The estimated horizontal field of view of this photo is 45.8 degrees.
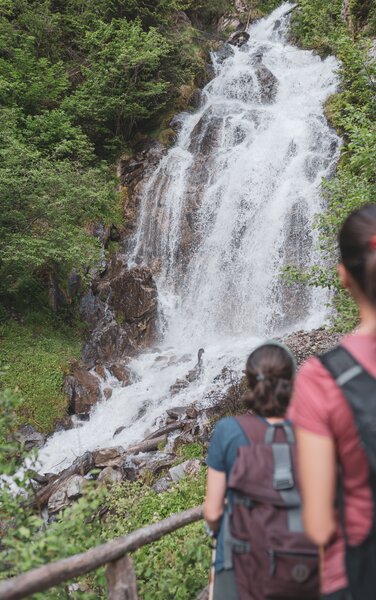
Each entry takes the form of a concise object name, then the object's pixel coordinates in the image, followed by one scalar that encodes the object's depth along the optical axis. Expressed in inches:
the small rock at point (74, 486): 297.0
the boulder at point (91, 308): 544.1
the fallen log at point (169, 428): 352.8
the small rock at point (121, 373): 458.0
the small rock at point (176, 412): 373.7
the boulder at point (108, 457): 322.5
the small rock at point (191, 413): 356.2
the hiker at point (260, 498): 64.8
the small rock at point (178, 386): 417.7
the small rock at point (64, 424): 406.9
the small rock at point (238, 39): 897.1
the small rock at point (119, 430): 386.3
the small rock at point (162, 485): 273.1
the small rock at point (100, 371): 465.9
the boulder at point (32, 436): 381.4
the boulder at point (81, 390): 429.4
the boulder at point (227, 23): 970.7
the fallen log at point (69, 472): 308.3
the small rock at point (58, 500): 288.8
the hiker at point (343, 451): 47.9
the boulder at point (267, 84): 726.5
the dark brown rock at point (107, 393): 441.1
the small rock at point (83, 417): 419.8
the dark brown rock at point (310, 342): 325.1
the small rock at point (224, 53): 844.6
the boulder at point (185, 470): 277.5
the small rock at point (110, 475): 293.6
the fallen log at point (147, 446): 341.1
